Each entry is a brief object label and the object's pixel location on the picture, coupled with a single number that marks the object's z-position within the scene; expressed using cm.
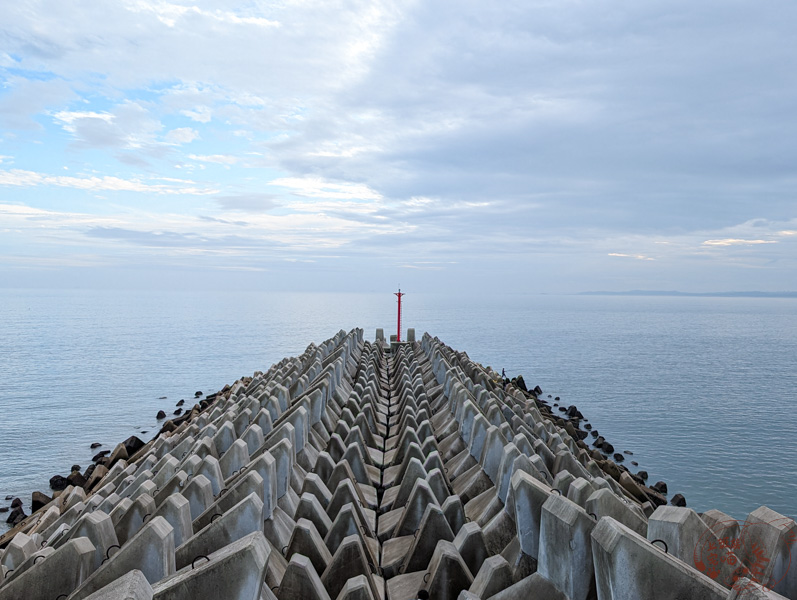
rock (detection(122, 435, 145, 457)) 2533
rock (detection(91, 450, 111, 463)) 2798
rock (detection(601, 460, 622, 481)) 2027
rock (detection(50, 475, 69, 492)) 2419
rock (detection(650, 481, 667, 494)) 2329
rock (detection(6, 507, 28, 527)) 1983
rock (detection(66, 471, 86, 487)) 2273
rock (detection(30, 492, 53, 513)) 2055
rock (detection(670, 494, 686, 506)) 2077
